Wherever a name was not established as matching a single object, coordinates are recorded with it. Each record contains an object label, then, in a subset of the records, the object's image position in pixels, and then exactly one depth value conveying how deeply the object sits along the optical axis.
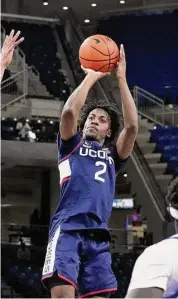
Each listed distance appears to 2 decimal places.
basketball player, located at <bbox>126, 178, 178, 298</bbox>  2.73
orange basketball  5.53
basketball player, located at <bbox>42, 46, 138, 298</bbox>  4.80
